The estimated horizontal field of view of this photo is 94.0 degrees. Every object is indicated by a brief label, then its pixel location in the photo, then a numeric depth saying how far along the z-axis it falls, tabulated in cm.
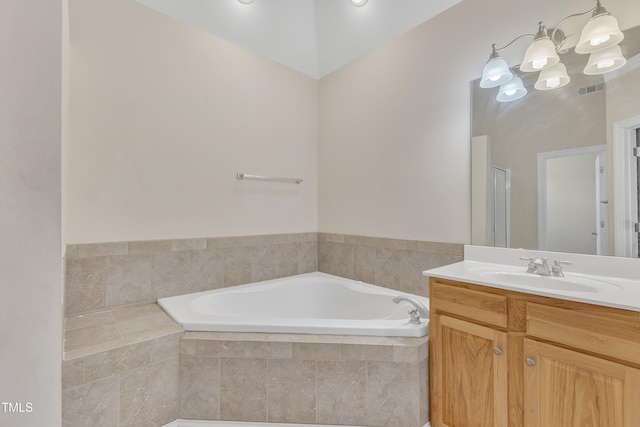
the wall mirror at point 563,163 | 141
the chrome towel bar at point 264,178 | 238
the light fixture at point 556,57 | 139
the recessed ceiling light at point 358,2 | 236
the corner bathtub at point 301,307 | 152
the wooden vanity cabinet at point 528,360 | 101
